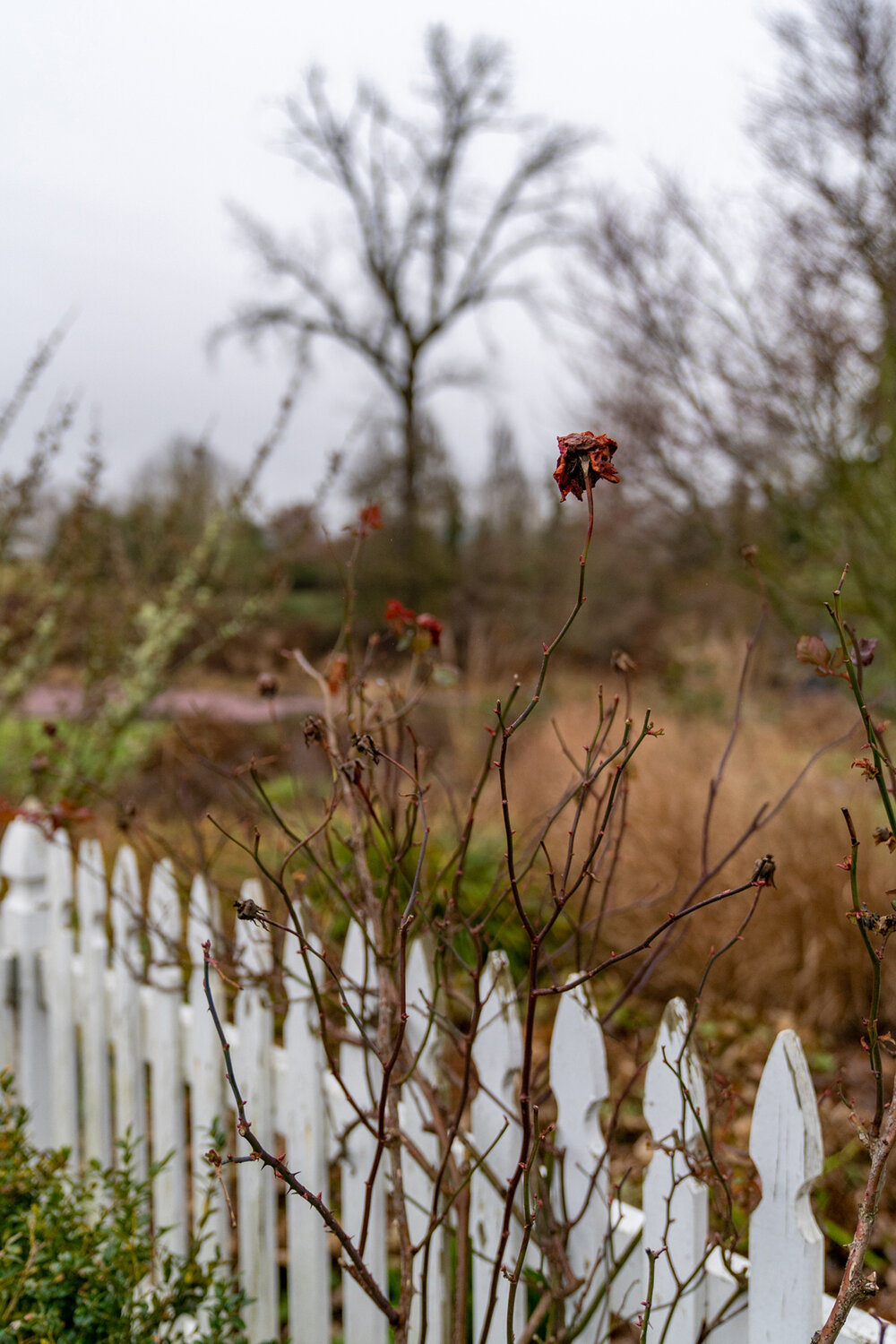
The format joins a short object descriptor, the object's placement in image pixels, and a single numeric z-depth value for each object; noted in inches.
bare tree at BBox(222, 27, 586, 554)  491.2
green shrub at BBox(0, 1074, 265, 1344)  45.0
